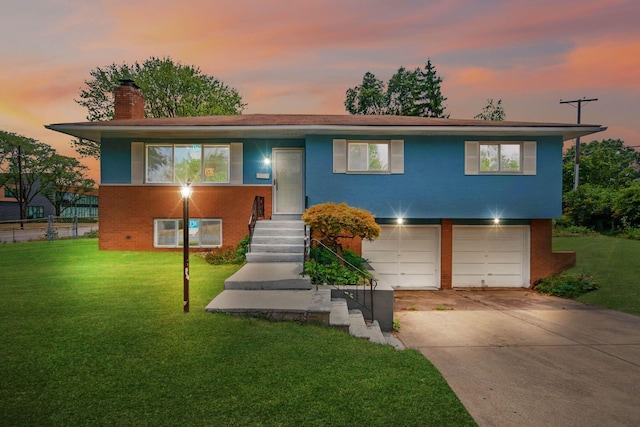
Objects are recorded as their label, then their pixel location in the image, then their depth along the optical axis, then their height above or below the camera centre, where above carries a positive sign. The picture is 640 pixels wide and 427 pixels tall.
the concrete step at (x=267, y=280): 7.24 -1.51
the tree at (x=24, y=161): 43.50 +6.39
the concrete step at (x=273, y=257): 9.74 -1.36
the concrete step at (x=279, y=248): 10.10 -1.13
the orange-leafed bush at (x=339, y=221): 9.38 -0.30
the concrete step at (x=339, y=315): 5.68 -1.89
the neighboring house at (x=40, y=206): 52.19 +0.49
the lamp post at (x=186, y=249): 5.82 -0.68
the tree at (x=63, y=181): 48.38 +4.29
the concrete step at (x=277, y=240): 10.48 -0.93
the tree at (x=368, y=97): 35.21 +11.72
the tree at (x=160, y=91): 28.19 +10.18
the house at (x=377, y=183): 12.45 +1.02
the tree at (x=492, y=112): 34.28 +10.02
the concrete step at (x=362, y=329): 5.62 -2.11
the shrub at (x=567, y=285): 11.16 -2.55
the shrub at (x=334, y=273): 8.09 -1.57
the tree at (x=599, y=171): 30.77 +3.84
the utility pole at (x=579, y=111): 26.87 +9.54
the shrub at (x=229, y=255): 10.80 -1.50
